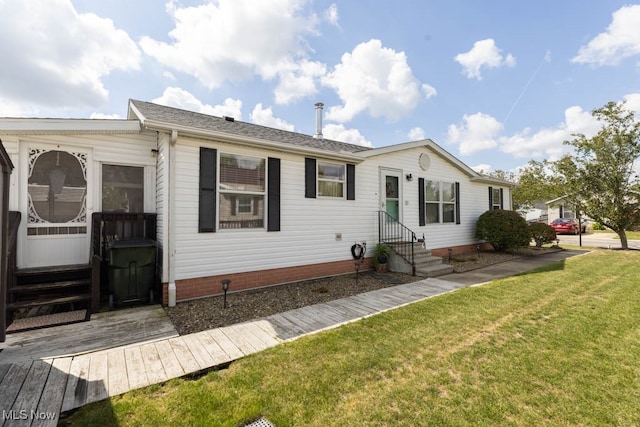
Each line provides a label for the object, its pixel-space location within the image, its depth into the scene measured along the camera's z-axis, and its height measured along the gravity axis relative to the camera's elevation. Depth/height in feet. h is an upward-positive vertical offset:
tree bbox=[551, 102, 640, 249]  36.47 +7.23
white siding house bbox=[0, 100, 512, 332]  15.40 +1.74
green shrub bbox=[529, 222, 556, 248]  39.96 -1.98
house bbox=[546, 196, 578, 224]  80.99 +2.16
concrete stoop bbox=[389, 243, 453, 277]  23.66 -4.23
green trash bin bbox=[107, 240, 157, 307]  14.92 -2.86
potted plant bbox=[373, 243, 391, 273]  25.08 -3.48
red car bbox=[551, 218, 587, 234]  65.36 -1.77
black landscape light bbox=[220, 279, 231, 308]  14.86 -3.57
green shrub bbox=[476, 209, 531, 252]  34.09 -1.27
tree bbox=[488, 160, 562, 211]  74.39 +9.54
